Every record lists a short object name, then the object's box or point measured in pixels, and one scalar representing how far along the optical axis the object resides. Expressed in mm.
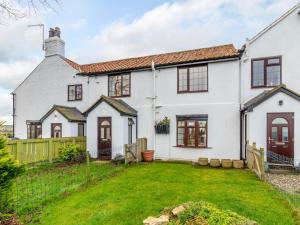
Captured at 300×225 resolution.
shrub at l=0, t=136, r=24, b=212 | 5824
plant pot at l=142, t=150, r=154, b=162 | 15586
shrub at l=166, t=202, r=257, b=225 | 4539
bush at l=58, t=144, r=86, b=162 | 15188
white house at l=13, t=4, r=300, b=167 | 12555
